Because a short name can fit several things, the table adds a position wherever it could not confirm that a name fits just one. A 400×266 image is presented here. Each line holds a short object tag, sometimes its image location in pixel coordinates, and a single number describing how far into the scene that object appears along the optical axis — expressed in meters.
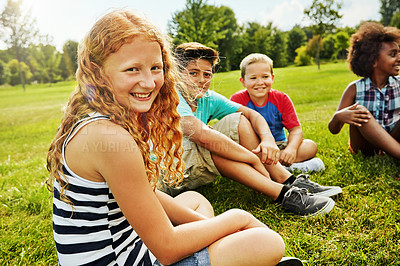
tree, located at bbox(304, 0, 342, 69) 28.92
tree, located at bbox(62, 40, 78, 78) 33.69
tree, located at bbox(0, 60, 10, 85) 45.38
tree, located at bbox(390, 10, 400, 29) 60.41
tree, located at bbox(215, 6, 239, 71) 41.16
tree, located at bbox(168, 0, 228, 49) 31.89
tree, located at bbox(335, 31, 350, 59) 40.19
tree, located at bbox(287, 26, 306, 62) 57.16
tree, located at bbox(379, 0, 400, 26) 71.19
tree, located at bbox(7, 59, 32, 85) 49.06
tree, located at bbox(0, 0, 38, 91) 37.91
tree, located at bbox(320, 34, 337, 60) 50.72
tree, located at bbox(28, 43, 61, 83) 45.66
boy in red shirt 3.02
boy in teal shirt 2.29
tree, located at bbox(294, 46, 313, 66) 44.88
